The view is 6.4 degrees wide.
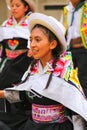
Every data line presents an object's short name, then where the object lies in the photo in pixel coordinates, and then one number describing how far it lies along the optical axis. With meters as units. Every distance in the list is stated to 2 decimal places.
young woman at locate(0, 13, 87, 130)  4.82
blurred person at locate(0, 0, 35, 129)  7.63
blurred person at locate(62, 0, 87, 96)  7.53
